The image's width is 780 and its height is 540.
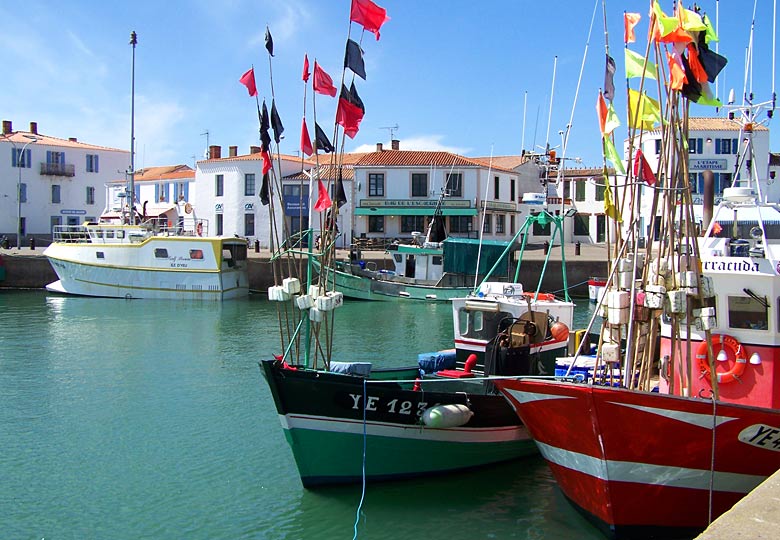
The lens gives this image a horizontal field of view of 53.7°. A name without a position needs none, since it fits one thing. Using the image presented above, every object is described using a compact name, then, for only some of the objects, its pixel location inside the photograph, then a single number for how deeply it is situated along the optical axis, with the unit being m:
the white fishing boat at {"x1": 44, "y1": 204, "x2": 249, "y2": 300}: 35.41
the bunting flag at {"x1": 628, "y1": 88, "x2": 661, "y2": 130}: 9.54
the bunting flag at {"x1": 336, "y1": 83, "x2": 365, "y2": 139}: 10.07
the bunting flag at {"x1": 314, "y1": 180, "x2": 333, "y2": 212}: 10.09
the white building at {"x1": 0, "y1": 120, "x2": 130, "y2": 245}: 55.06
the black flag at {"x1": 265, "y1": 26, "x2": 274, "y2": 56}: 10.40
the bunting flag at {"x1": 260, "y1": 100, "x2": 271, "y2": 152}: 10.40
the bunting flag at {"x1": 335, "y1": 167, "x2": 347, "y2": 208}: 10.29
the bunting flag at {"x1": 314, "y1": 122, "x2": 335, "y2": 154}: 10.30
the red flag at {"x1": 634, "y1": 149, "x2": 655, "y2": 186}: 9.02
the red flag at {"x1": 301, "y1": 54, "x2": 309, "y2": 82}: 10.72
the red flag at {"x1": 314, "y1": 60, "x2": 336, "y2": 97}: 10.12
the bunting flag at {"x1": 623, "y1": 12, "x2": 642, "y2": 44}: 9.62
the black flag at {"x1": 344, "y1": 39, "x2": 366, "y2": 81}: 9.88
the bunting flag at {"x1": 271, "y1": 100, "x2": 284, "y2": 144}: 10.48
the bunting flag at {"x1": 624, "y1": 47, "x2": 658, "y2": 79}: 9.37
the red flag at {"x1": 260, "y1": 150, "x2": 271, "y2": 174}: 10.23
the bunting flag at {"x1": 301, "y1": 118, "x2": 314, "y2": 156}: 10.43
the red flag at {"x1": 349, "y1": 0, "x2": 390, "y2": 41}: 9.73
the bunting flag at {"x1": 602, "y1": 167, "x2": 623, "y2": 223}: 9.53
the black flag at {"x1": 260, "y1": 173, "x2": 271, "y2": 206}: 10.27
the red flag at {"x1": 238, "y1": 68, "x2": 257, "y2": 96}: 10.44
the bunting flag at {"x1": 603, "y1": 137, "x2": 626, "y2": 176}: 9.80
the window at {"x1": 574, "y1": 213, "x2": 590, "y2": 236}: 59.06
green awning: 49.03
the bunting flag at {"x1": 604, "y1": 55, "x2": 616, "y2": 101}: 10.06
